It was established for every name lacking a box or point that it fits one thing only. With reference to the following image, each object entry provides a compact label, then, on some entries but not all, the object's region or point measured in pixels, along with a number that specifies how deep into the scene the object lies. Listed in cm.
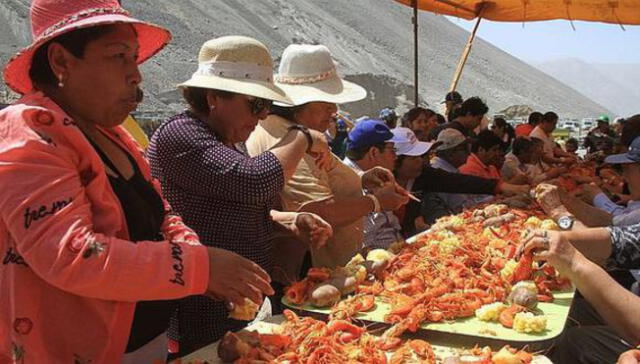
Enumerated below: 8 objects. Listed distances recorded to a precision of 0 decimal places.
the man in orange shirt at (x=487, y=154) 516
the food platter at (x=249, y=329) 175
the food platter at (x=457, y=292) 196
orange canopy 881
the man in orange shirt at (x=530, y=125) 913
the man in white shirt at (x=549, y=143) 722
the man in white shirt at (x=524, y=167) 513
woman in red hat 121
